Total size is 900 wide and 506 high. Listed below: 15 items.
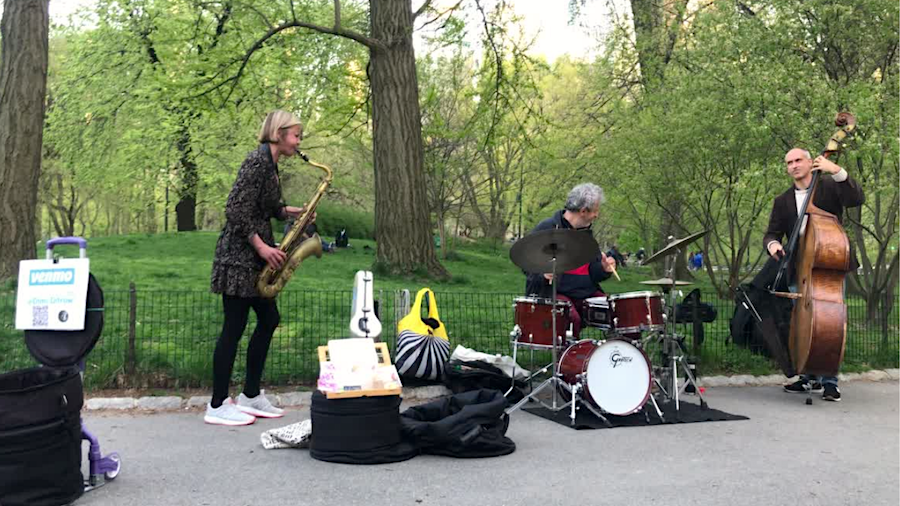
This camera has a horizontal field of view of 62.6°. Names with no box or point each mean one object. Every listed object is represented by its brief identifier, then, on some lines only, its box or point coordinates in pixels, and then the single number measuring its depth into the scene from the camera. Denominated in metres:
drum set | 6.16
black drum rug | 6.25
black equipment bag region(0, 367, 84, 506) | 3.86
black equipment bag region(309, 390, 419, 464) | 4.98
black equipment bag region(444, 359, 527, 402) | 7.04
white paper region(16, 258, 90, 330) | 4.35
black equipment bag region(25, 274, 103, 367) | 4.41
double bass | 6.60
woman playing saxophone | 5.75
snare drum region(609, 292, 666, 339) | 6.40
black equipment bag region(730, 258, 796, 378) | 7.23
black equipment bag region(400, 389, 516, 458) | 5.13
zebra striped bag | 6.91
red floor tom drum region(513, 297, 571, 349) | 6.47
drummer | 6.88
